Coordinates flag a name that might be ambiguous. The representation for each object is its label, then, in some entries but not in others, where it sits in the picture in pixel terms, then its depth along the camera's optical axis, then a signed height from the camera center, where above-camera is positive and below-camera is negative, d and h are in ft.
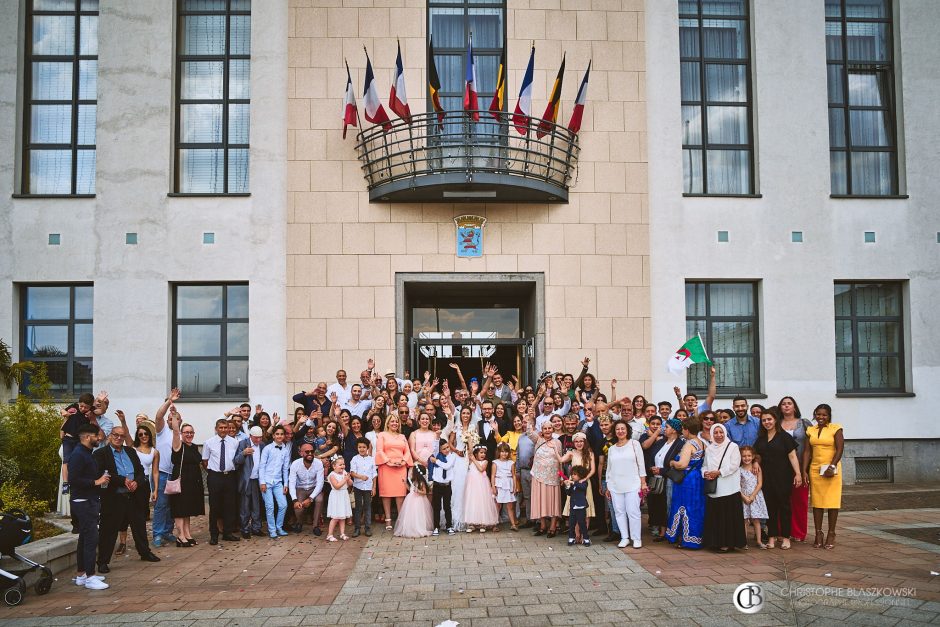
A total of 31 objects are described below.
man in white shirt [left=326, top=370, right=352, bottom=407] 46.03 -2.40
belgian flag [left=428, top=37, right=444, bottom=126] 47.85 +17.46
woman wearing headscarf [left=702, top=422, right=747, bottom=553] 29.99 -6.16
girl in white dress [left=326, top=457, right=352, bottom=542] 34.56 -6.94
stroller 23.77 -6.28
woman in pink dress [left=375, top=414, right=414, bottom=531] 36.27 -5.27
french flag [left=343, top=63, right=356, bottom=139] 49.08 +16.45
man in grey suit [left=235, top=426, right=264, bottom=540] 35.40 -6.33
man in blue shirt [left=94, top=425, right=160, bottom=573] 28.07 -5.67
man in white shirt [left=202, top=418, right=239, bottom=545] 34.55 -5.99
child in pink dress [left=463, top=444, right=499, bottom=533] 35.12 -6.98
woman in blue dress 30.68 -6.12
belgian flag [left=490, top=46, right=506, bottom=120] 48.47 +17.04
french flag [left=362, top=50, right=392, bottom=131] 47.67 +16.15
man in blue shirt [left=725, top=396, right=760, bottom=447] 33.71 -3.51
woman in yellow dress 30.89 -4.86
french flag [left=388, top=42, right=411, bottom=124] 47.21 +16.62
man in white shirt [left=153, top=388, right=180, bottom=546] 33.63 -6.76
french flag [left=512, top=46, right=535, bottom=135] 47.85 +16.29
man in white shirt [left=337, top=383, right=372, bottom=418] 42.01 -2.98
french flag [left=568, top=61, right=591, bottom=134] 49.38 +16.43
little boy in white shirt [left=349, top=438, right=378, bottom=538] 35.35 -6.31
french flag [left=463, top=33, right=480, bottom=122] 47.00 +16.82
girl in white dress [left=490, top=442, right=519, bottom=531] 35.81 -6.16
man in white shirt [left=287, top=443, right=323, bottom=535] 35.70 -6.38
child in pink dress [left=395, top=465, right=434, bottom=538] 34.73 -7.69
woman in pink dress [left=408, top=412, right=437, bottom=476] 36.58 -4.53
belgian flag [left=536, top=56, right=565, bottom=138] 48.85 +16.27
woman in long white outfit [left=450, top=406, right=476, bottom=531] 36.01 -5.55
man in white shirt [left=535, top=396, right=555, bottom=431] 38.70 -3.20
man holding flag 39.60 -0.29
